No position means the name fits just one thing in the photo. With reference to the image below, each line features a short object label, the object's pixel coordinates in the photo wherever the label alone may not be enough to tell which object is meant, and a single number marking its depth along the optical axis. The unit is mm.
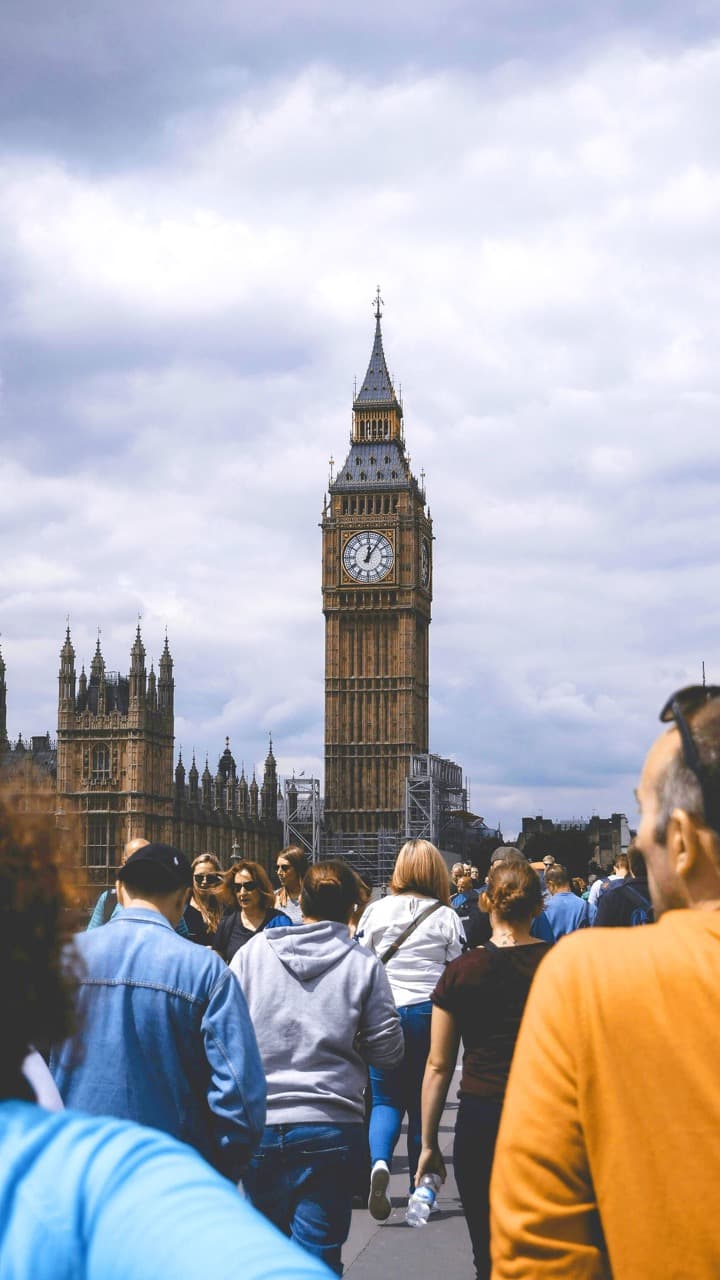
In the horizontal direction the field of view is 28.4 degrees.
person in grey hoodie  4094
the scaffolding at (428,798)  65688
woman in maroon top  4207
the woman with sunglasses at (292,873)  7855
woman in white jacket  6141
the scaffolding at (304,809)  66688
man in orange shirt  1671
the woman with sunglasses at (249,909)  6590
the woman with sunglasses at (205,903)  7871
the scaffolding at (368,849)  65688
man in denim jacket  3393
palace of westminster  66438
